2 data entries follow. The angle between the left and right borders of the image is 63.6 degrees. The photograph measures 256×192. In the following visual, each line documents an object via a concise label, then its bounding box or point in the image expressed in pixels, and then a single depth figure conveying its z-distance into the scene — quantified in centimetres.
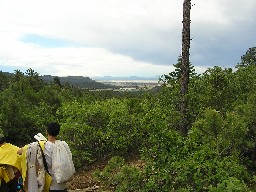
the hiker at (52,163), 278
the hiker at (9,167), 315
